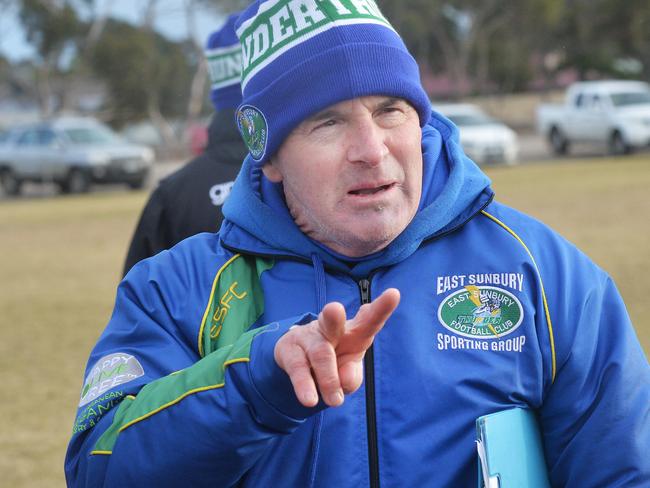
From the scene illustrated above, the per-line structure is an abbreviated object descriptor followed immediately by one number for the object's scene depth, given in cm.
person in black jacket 873
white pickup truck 5059
